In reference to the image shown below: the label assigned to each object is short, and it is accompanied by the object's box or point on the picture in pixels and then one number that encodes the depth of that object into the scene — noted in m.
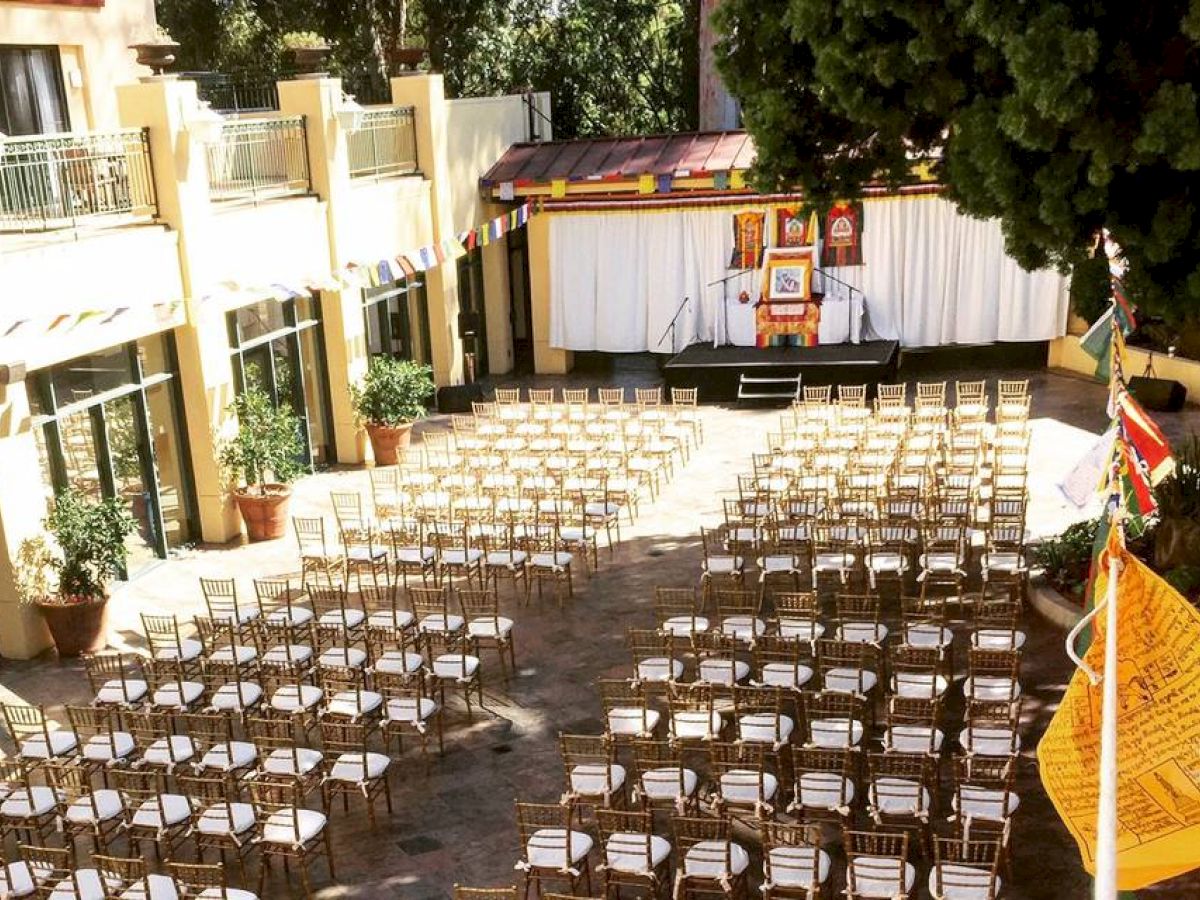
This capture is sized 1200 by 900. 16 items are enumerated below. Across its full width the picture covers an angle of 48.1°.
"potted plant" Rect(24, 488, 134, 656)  14.48
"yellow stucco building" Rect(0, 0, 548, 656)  14.53
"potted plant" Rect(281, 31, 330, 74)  19.42
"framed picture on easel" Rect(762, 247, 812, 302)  25.83
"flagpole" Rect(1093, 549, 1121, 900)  3.53
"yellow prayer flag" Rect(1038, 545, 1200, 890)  5.48
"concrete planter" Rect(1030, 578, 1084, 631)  13.73
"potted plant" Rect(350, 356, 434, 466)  20.92
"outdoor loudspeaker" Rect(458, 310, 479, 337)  25.30
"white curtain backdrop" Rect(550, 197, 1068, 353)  25.52
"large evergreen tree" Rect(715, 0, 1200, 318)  9.36
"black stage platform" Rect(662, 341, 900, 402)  23.95
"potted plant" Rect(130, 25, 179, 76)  15.66
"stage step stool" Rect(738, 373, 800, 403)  24.02
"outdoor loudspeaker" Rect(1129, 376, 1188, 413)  21.19
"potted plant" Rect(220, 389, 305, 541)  17.75
